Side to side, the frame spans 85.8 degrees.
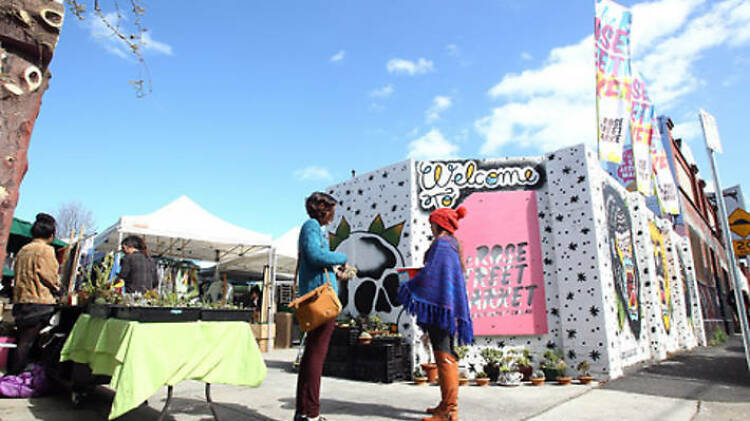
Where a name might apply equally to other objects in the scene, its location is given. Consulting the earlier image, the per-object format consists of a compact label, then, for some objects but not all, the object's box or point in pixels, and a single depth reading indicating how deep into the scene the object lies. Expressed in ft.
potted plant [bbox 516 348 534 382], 19.29
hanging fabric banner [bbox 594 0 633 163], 25.32
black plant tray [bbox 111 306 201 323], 8.80
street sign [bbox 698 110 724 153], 21.85
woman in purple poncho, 10.97
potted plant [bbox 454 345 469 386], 19.01
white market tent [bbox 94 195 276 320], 31.42
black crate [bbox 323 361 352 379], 20.39
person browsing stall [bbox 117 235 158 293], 17.66
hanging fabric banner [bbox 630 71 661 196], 32.81
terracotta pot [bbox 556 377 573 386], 18.17
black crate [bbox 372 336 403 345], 19.84
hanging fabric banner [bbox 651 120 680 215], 42.14
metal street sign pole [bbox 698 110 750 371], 20.20
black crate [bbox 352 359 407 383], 19.16
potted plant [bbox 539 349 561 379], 18.88
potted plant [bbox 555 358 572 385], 18.21
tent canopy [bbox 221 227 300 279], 45.19
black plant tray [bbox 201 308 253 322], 10.00
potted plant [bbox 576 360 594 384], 18.25
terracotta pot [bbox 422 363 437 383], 18.97
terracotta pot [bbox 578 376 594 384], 18.22
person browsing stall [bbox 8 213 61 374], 13.47
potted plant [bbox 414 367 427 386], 18.84
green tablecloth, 7.93
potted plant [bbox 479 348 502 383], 19.24
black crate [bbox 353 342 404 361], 19.39
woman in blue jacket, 9.79
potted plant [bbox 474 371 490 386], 18.37
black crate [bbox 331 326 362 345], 20.94
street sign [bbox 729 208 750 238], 27.81
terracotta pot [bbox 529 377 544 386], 18.16
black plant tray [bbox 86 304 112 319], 9.81
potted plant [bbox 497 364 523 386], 18.35
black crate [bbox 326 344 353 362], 20.68
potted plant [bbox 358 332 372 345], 20.11
